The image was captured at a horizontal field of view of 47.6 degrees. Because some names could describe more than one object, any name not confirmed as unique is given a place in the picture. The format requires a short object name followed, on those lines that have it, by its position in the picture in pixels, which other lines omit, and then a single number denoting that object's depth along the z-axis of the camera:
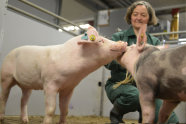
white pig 1.32
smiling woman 1.52
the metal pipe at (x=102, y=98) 3.18
